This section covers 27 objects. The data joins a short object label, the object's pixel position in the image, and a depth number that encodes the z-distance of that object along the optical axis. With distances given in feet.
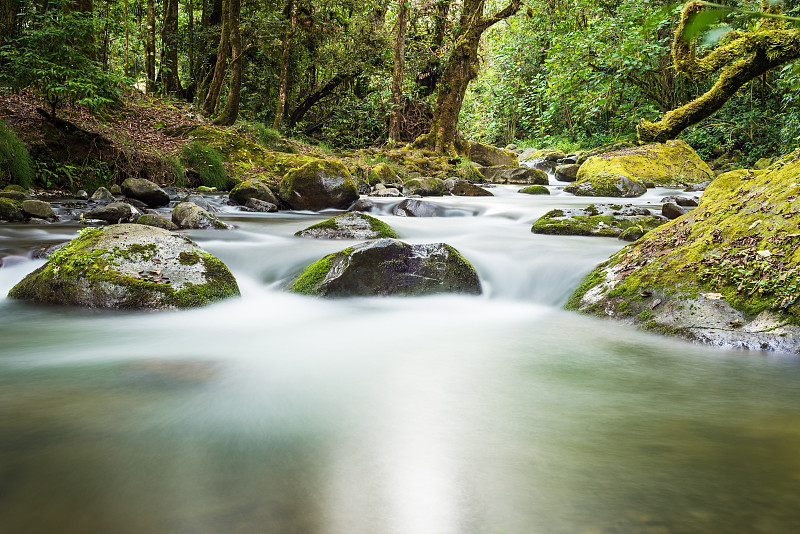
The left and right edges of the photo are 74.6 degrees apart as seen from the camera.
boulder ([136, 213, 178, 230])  22.66
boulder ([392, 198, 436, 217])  33.99
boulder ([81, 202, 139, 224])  25.12
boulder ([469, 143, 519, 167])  66.27
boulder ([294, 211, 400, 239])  23.04
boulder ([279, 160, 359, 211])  34.37
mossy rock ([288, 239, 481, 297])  16.12
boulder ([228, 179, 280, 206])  34.19
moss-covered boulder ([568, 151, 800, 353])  10.74
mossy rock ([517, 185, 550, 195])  45.80
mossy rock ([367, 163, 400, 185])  46.37
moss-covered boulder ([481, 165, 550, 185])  53.57
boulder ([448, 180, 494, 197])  44.93
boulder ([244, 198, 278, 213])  33.60
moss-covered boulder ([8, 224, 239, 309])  13.99
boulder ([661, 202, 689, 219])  25.55
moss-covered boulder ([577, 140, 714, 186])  48.52
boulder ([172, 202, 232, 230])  25.31
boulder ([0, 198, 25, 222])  24.22
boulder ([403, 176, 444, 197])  44.45
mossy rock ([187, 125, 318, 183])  42.45
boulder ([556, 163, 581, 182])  56.80
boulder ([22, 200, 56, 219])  24.67
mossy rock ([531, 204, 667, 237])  22.81
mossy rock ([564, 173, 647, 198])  41.93
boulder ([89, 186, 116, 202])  30.48
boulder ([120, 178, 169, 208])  30.66
